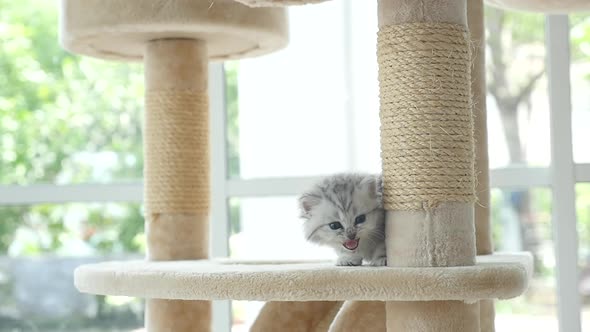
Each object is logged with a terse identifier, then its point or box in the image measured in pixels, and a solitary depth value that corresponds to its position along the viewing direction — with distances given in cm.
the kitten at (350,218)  150
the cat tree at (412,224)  142
